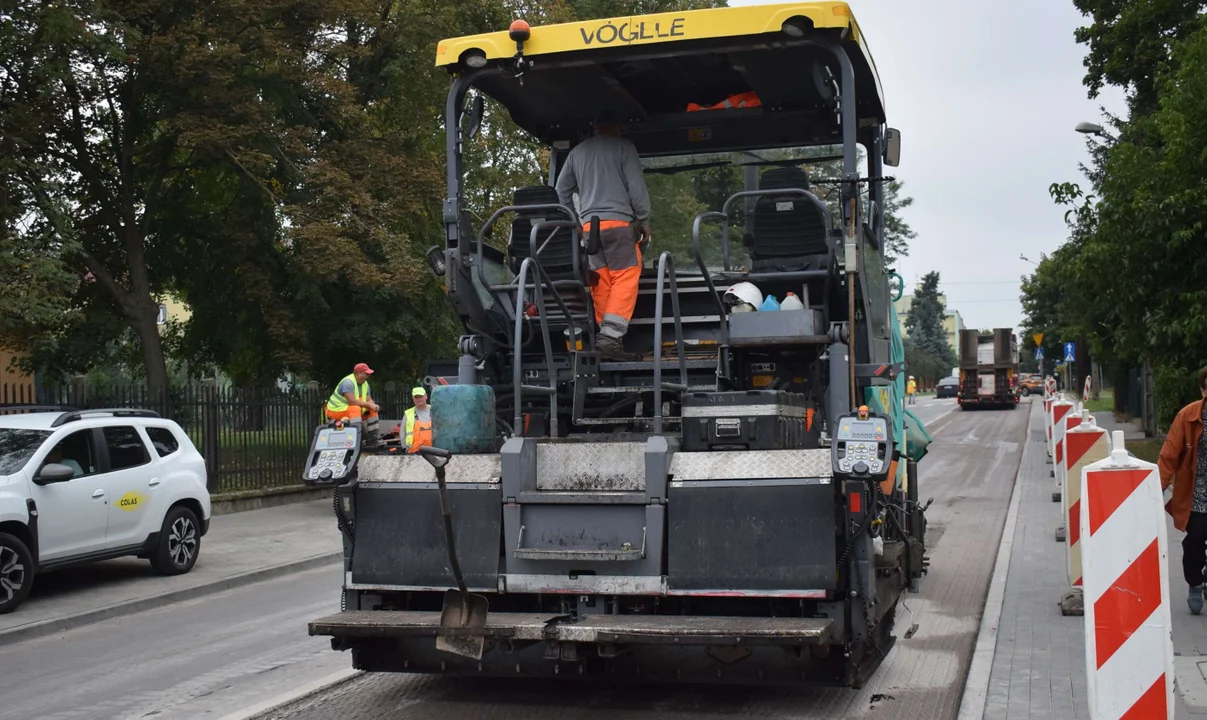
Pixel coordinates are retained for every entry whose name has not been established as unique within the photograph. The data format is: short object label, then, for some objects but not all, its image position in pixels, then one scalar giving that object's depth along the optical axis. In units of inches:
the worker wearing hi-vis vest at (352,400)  596.1
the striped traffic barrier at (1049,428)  952.9
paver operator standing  293.7
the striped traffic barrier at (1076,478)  360.5
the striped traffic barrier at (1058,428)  655.6
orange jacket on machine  329.1
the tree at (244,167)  725.3
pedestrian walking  341.7
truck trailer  2058.3
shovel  221.8
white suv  423.8
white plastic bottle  283.5
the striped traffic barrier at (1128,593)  188.7
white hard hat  285.7
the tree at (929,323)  4328.2
